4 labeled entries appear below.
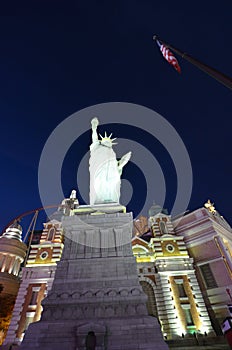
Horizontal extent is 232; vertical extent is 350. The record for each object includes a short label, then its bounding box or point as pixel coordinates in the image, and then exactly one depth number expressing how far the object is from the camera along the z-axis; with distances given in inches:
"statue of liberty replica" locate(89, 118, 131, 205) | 656.4
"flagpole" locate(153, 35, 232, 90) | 201.7
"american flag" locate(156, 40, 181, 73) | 335.0
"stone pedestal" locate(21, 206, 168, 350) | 347.6
